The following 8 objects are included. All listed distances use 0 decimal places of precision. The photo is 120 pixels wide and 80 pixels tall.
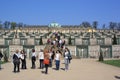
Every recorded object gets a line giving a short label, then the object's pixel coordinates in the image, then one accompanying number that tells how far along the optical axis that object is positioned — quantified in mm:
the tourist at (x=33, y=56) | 11254
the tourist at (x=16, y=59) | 9954
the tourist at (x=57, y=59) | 10718
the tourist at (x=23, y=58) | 11016
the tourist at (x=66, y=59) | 10753
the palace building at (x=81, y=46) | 19780
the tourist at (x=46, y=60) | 9558
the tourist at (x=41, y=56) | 10919
